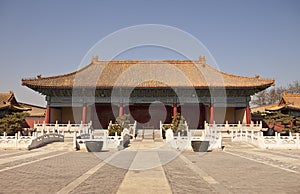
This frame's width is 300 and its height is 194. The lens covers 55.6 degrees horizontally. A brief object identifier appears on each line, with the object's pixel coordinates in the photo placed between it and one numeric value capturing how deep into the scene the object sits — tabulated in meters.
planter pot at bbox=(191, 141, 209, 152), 16.03
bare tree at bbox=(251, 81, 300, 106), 57.16
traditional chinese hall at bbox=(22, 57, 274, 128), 28.17
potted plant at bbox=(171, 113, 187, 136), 21.76
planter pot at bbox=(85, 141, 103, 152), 15.58
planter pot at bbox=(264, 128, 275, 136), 28.00
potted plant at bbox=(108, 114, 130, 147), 19.83
